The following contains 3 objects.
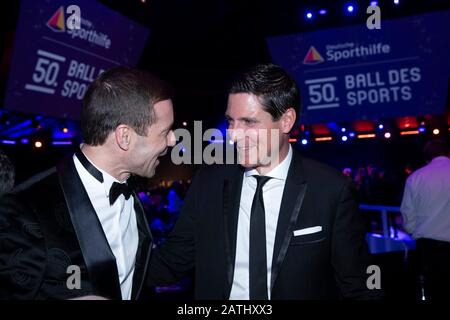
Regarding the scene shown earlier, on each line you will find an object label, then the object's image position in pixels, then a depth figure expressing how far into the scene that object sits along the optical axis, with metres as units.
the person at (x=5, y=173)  2.29
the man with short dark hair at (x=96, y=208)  1.42
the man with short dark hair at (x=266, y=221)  2.04
